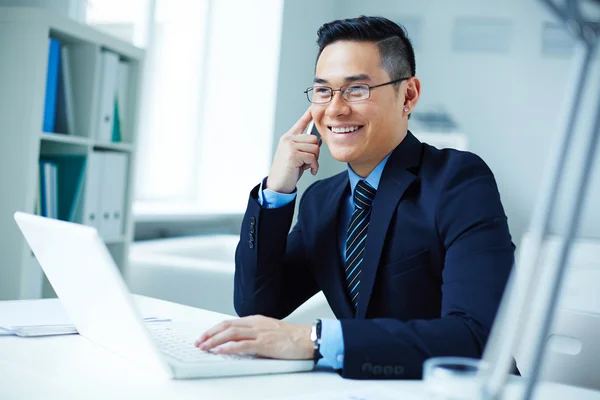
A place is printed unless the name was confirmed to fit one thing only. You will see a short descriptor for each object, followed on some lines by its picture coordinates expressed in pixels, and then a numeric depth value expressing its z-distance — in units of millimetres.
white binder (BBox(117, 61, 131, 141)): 2928
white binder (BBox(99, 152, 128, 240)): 2842
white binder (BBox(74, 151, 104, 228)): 2691
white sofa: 3078
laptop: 941
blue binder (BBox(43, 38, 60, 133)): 2475
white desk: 881
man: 1435
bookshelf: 2381
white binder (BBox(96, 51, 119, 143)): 2744
